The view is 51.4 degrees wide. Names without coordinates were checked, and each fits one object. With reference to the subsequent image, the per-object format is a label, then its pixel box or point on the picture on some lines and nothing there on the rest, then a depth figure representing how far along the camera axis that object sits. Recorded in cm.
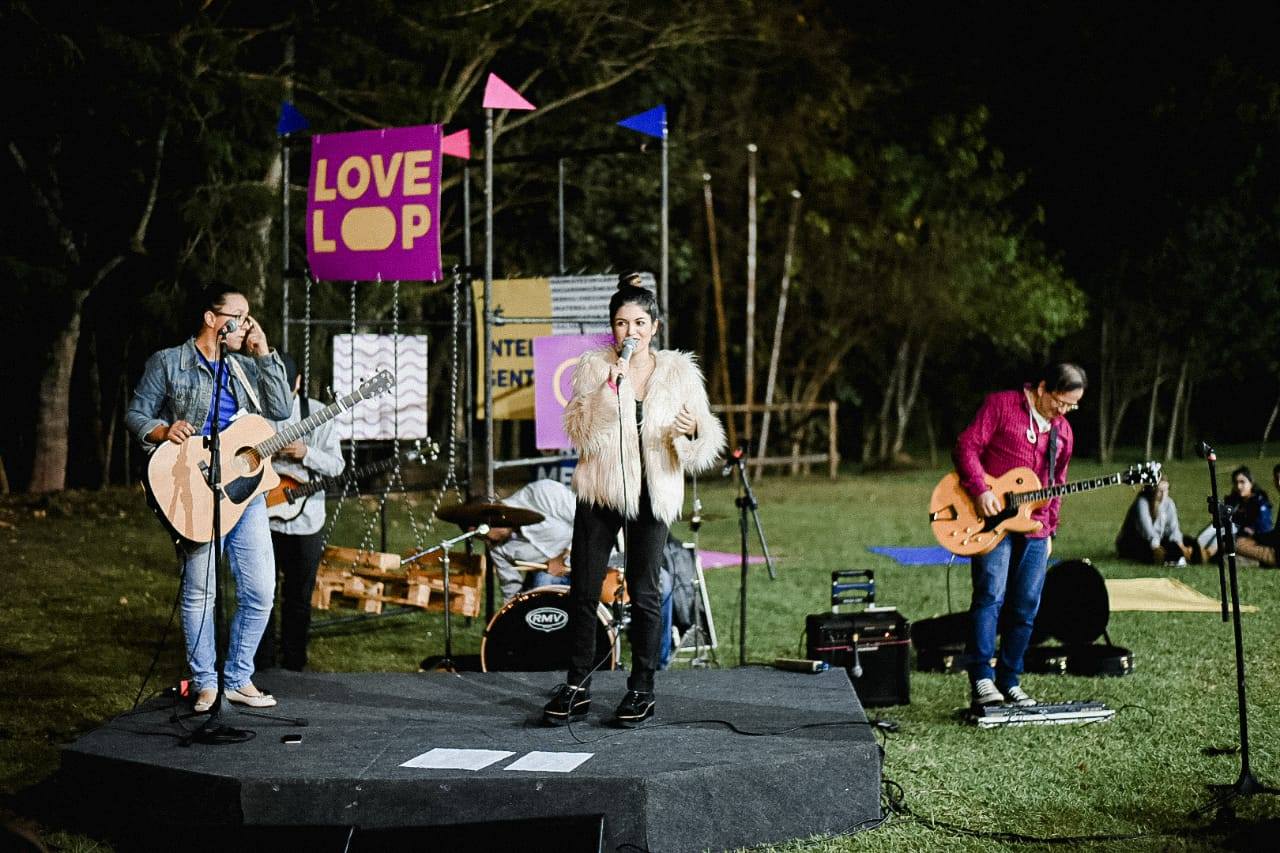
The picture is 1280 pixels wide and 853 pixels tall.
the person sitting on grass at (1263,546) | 1177
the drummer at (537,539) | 801
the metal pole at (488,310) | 823
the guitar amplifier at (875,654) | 716
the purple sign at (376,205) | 790
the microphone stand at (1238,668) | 505
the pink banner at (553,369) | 909
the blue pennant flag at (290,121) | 845
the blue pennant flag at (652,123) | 902
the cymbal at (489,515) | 707
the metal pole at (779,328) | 2356
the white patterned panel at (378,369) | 872
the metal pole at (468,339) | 882
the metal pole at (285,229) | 828
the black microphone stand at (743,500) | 714
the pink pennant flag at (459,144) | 880
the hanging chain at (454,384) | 816
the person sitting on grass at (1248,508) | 1176
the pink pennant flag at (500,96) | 830
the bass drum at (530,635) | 723
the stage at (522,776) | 464
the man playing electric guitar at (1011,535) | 669
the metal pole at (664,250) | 778
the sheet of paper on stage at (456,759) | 484
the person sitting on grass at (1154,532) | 1238
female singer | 551
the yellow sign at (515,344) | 972
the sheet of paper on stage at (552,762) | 475
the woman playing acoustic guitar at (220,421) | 566
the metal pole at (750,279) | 2289
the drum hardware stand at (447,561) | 744
